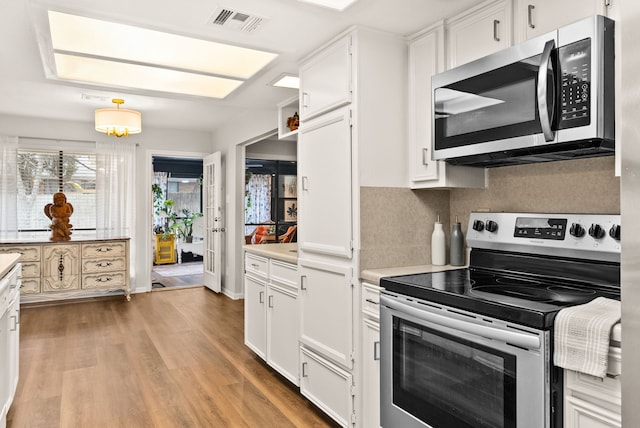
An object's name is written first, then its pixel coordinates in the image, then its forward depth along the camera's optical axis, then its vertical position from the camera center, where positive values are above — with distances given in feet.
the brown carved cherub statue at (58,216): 17.90 -0.15
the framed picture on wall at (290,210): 27.94 +0.07
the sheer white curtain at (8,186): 17.79 +1.07
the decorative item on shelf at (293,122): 11.18 +2.28
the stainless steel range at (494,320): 4.55 -1.30
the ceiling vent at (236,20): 7.32 +3.29
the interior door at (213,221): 19.81 -0.45
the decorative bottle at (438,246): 7.92 -0.64
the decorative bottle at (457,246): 7.80 -0.64
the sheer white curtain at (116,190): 19.47 +0.99
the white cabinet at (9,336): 7.06 -2.17
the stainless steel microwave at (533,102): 4.91 +1.39
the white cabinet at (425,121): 7.36 +1.56
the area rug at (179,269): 26.84 -3.72
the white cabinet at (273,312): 9.50 -2.39
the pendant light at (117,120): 14.60 +3.07
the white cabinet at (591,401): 4.04 -1.83
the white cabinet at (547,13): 5.30 +2.51
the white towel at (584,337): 3.99 -1.20
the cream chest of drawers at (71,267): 16.81 -2.20
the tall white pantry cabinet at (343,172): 7.56 +0.69
